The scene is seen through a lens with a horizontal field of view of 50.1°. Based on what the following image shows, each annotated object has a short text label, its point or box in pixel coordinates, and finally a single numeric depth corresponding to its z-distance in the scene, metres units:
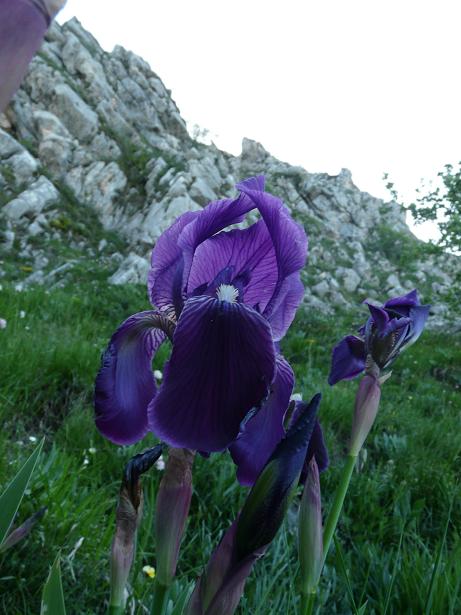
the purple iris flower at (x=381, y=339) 0.28
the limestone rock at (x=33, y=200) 7.58
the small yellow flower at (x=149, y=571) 0.35
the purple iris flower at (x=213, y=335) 0.16
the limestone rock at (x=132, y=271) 5.89
